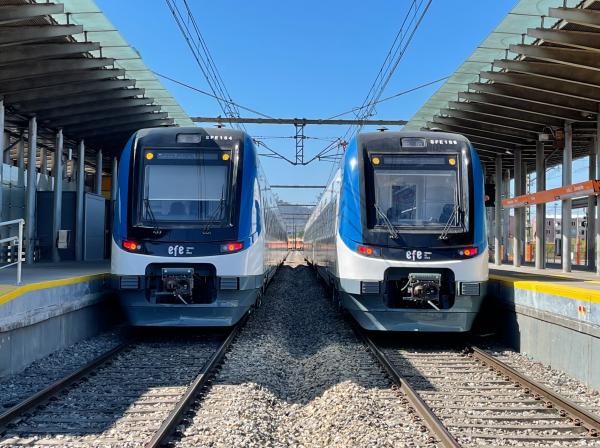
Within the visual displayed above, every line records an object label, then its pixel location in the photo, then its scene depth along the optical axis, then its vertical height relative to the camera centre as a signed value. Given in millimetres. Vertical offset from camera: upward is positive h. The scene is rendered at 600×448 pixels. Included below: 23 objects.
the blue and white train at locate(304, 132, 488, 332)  8609 +36
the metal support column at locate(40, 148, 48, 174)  22453 +2715
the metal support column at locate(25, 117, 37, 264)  16728 +1240
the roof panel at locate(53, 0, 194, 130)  12023 +4344
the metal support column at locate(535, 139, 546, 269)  19219 +562
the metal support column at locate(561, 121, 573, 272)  16938 +877
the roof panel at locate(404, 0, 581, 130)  11625 +4339
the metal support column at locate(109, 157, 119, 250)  25047 +2561
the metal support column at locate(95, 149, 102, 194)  22797 +2317
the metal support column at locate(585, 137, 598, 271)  19177 +610
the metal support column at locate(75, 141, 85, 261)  19219 +512
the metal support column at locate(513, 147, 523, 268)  21086 +442
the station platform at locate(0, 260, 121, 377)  6930 -1136
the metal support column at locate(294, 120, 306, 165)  19297 +3290
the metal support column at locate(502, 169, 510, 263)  30555 +1091
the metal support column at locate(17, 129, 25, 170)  19872 +2746
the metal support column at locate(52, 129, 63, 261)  18172 +1079
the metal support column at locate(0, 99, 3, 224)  14588 +2838
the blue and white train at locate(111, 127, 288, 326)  8805 +65
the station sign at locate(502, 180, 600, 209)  14508 +1175
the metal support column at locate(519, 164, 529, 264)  21219 +961
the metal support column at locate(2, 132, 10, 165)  20289 +3007
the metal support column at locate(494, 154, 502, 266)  22516 +788
